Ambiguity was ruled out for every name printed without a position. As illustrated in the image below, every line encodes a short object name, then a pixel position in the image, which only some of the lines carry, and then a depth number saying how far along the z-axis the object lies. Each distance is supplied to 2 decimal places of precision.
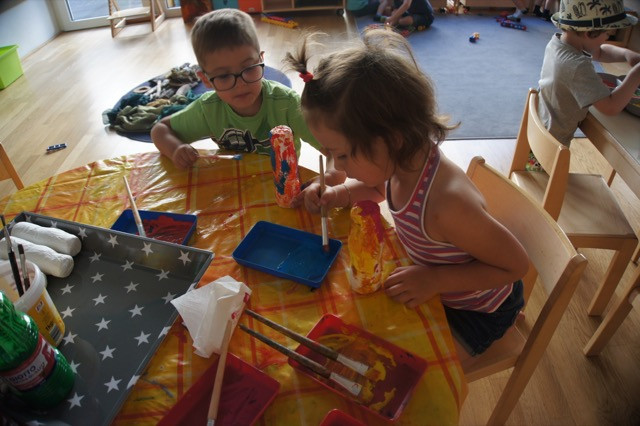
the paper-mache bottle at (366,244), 0.69
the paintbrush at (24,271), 0.65
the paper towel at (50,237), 0.82
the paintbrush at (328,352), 0.60
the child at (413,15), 4.15
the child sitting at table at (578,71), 1.40
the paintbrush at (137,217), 0.89
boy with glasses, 1.16
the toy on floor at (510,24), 4.07
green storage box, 3.36
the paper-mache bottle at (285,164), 0.91
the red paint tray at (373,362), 0.58
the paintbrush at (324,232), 0.81
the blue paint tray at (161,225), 0.90
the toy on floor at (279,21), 4.39
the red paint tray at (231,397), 0.58
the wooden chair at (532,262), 0.73
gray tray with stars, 0.60
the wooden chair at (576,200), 1.14
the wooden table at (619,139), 1.15
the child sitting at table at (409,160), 0.72
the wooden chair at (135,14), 4.36
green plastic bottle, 0.52
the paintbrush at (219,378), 0.55
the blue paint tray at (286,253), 0.78
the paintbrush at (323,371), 0.58
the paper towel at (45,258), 0.78
